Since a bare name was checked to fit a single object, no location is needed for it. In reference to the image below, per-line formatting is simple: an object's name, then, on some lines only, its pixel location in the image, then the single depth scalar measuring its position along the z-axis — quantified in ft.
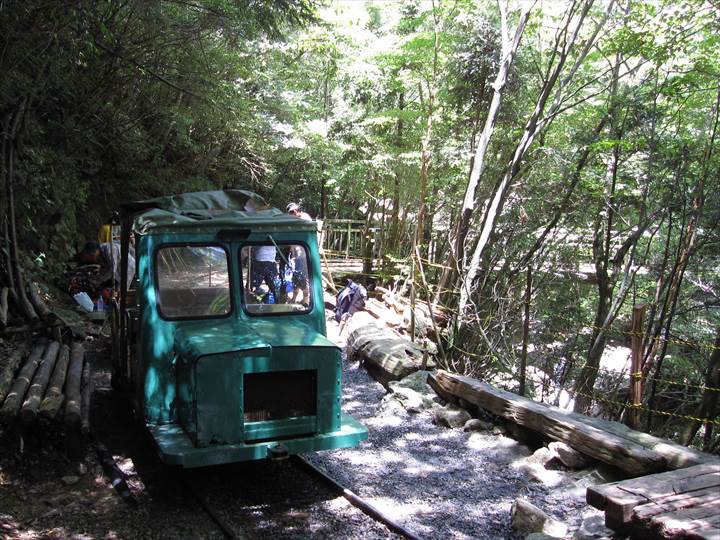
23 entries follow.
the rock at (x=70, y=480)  15.94
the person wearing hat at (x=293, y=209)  29.86
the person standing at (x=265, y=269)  17.10
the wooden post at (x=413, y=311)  30.38
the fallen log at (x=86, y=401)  16.65
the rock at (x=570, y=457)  17.34
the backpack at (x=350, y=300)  37.78
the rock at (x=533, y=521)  13.85
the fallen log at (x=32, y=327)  23.76
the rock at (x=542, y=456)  18.08
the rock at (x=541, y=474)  17.15
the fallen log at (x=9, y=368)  17.40
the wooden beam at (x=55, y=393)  16.31
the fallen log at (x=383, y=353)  27.99
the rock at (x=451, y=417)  22.16
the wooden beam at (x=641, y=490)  11.71
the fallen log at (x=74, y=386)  16.33
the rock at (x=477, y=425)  21.33
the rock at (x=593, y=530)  12.75
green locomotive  14.25
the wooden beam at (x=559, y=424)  15.37
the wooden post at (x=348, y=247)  64.44
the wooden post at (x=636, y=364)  17.88
